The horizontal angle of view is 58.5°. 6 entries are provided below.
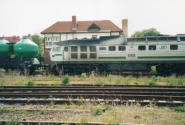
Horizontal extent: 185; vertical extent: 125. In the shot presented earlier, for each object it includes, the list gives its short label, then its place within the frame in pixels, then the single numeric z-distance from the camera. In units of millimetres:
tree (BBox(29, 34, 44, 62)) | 51391
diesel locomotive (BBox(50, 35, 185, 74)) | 15586
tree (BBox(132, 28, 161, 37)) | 62719
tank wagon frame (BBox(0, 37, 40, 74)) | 17750
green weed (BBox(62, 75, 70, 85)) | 12912
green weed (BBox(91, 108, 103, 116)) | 6098
